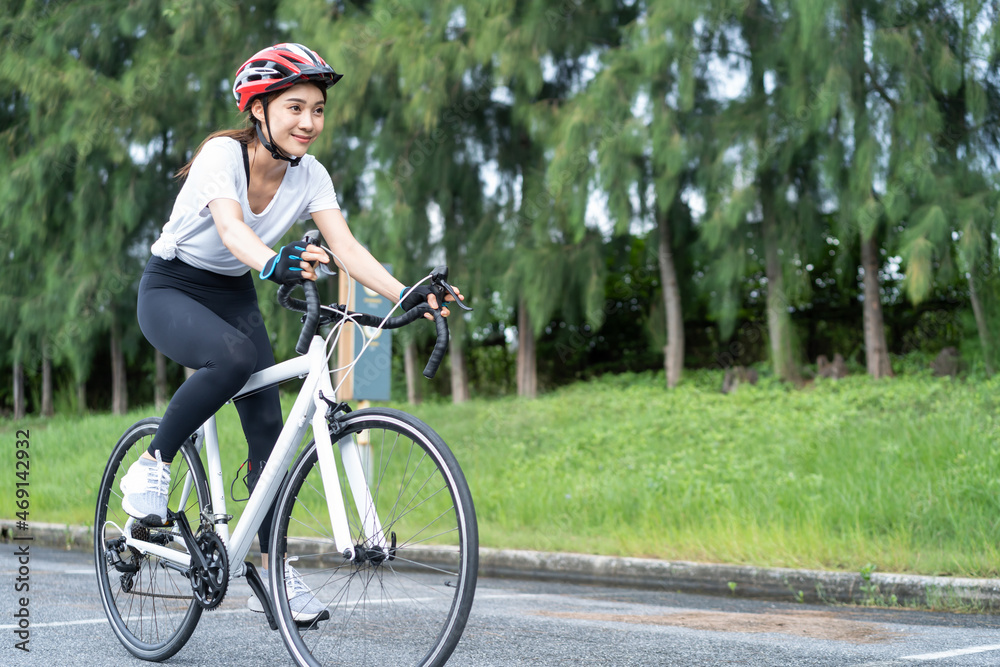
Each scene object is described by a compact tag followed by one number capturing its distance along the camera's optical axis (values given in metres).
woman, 2.98
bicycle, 2.66
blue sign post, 8.89
